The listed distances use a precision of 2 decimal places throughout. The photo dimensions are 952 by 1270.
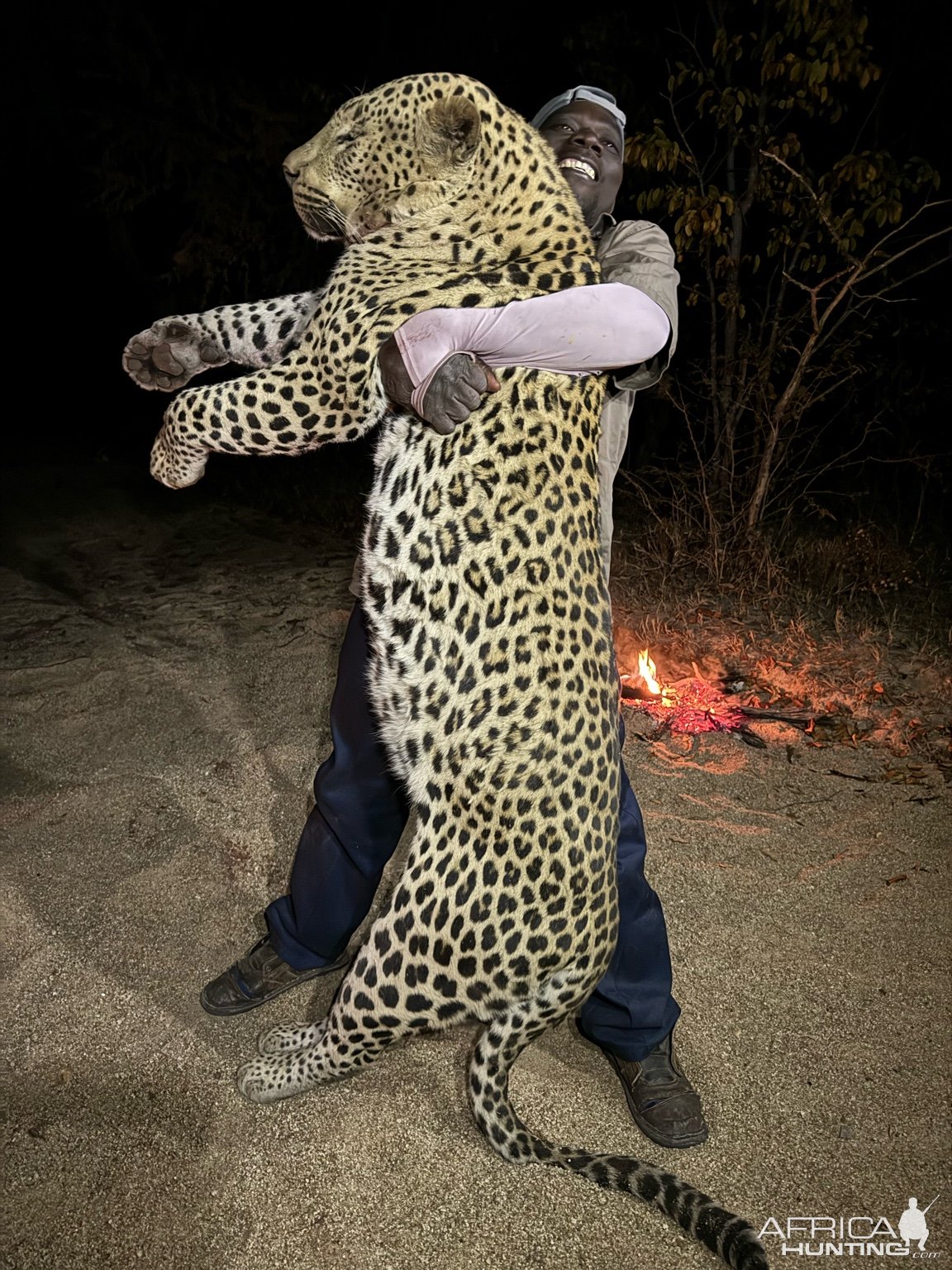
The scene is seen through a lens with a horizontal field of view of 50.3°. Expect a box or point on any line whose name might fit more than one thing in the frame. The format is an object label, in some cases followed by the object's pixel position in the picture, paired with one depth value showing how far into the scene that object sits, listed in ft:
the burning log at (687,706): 16.85
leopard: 7.54
